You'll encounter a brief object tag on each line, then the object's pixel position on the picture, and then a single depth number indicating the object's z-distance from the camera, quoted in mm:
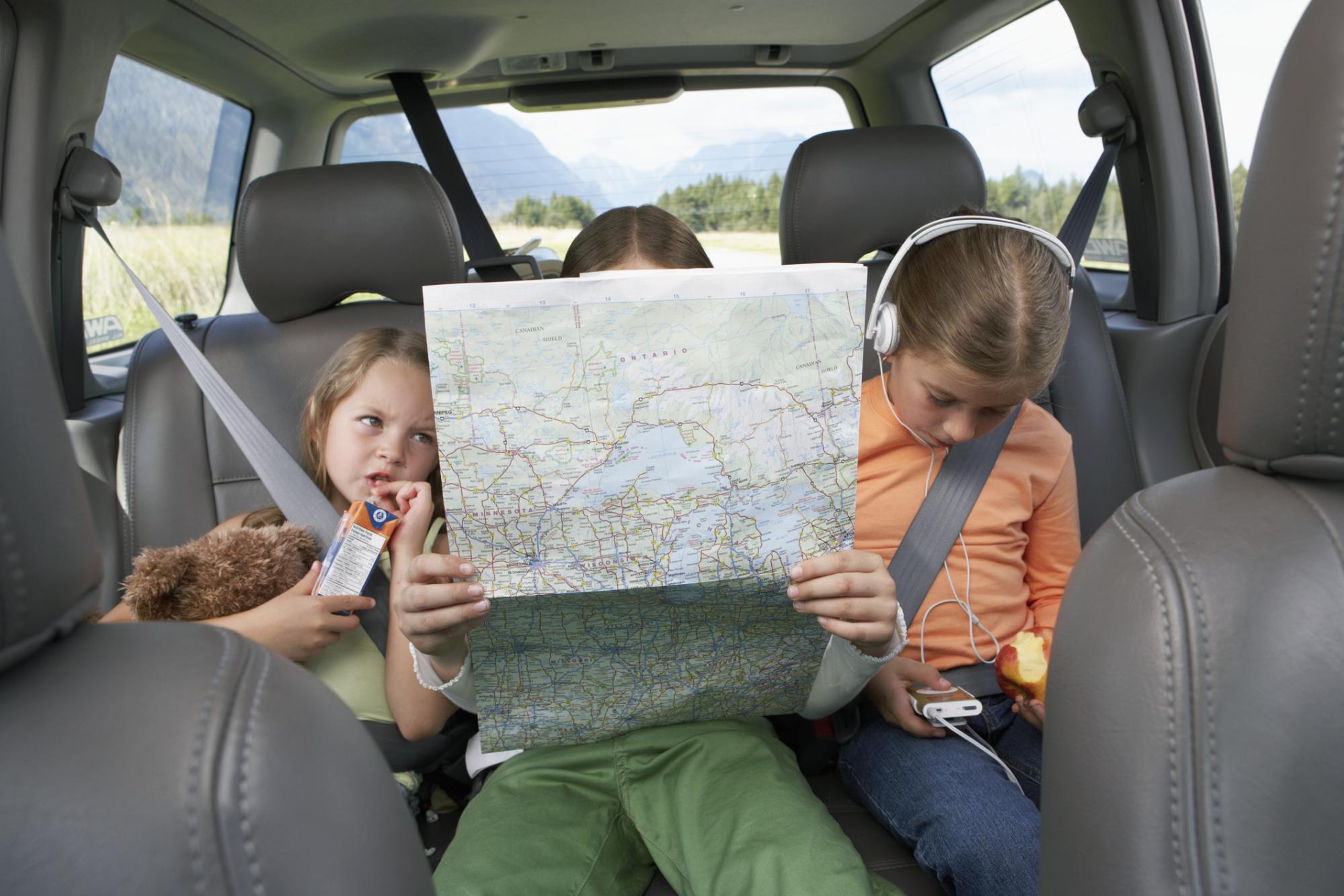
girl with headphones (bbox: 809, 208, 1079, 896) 1134
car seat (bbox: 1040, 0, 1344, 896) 636
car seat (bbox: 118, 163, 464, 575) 1694
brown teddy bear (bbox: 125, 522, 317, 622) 1219
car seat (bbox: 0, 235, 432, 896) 525
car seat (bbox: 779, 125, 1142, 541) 1751
